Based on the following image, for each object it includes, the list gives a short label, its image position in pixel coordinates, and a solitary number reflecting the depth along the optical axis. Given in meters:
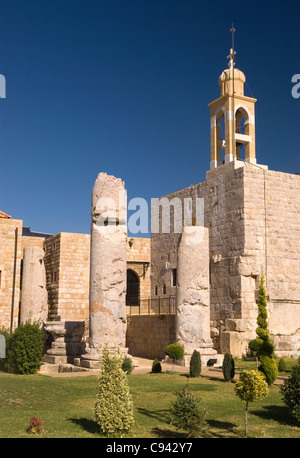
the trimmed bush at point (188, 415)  7.27
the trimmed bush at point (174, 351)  15.78
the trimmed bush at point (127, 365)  13.09
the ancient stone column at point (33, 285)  22.06
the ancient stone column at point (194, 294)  16.94
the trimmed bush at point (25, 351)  13.97
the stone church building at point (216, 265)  17.83
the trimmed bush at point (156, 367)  14.08
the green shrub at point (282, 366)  14.97
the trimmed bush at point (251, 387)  7.68
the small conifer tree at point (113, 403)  7.14
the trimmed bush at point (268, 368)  11.78
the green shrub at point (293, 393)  8.21
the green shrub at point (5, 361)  14.48
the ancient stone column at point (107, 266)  14.07
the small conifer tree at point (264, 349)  11.80
